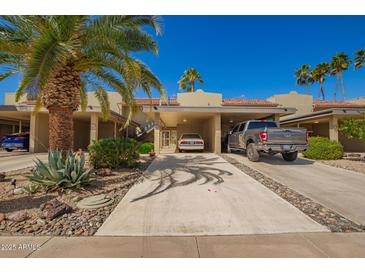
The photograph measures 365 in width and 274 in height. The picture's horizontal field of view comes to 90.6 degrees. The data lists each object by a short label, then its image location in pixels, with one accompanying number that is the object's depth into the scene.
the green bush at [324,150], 9.88
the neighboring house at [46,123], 13.40
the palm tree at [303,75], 31.88
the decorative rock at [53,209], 3.16
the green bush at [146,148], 13.22
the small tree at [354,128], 8.45
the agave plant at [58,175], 4.39
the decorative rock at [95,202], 3.69
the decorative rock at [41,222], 3.01
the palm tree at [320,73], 29.36
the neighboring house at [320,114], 12.77
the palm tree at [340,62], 27.70
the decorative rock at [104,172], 6.02
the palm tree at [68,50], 4.51
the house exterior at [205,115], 12.23
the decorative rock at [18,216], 3.10
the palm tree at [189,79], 29.28
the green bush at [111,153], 7.01
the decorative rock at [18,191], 4.32
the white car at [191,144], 12.99
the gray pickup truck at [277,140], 7.67
